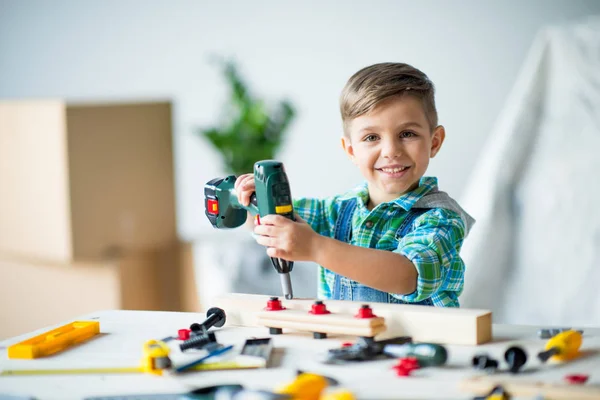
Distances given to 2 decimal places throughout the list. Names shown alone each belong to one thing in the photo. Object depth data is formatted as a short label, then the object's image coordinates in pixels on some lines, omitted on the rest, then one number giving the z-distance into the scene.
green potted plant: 3.06
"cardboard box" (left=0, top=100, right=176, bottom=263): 2.84
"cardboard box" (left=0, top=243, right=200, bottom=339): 2.88
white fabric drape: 2.51
